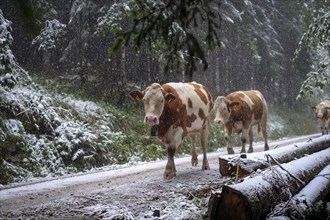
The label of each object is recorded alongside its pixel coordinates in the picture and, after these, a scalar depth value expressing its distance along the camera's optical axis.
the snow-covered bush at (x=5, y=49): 9.88
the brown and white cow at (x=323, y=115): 21.66
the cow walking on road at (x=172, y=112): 7.88
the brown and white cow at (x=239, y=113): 11.40
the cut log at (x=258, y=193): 4.45
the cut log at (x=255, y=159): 7.35
